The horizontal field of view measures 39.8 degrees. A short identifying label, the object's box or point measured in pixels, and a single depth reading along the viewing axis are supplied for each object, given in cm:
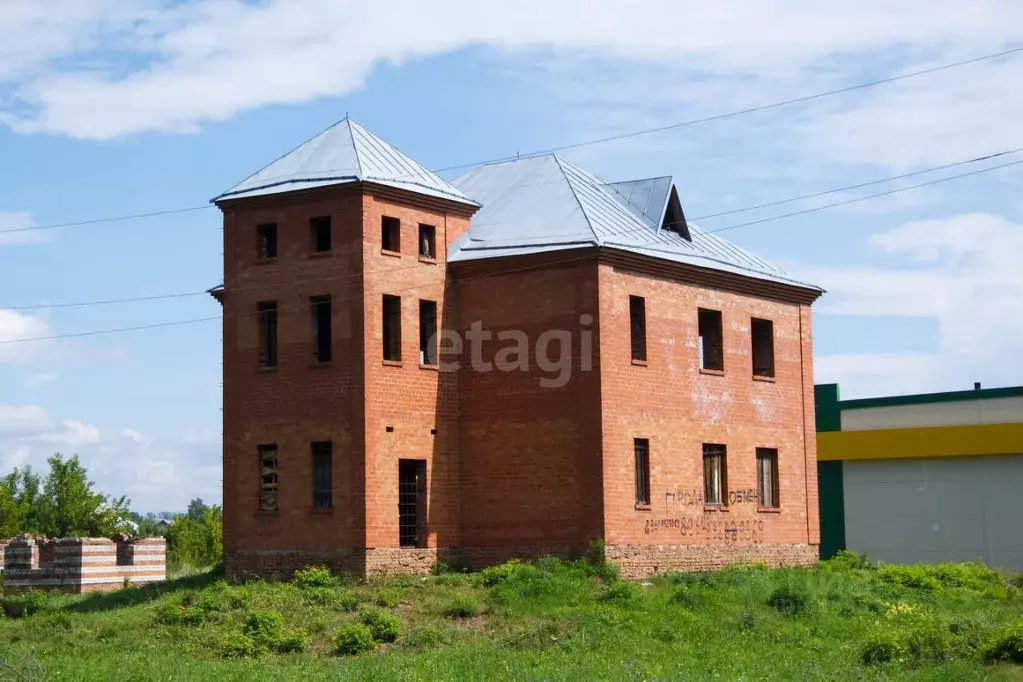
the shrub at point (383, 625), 2573
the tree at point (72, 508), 6312
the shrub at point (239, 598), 2786
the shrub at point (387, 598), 2766
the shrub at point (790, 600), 2865
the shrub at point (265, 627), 2550
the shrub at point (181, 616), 2734
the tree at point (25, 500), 6209
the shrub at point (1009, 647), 2306
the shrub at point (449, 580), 2947
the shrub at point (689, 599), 2798
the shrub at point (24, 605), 3228
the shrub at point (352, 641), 2502
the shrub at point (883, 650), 2364
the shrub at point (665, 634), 2552
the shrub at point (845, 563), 3585
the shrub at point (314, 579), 2898
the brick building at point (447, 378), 3048
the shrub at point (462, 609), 2719
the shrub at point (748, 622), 2692
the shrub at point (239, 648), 2509
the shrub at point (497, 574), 2931
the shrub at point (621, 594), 2781
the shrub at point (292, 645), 2538
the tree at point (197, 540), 5882
